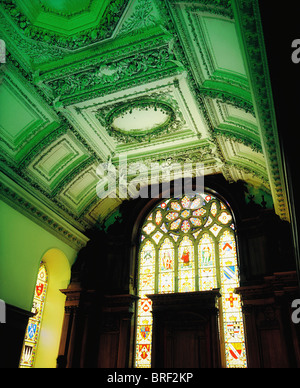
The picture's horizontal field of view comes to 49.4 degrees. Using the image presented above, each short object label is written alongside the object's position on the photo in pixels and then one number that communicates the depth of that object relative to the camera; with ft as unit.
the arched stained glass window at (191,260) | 26.10
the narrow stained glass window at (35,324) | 26.02
